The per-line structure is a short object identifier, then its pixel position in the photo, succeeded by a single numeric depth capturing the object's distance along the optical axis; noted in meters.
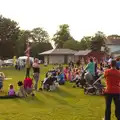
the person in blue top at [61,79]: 25.80
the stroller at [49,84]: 22.02
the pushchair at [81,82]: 23.14
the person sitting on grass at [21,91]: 18.66
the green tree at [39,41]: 125.19
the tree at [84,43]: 134.60
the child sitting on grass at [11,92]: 18.62
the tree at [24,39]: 110.84
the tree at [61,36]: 145.62
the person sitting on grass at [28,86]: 19.12
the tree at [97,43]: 103.74
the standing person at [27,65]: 23.31
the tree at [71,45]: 131.88
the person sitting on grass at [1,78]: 21.05
